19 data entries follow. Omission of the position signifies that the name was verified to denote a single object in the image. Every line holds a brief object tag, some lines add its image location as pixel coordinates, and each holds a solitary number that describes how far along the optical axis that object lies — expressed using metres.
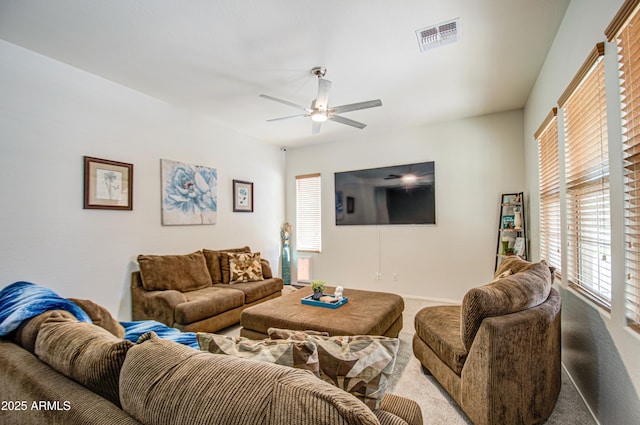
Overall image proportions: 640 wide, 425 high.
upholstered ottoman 2.31
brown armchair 1.59
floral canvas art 3.71
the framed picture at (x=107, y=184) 2.93
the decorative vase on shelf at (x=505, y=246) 3.86
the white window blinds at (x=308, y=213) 5.64
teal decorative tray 2.78
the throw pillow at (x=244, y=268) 3.99
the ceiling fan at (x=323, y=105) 2.68
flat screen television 4.57
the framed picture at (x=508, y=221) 3.86
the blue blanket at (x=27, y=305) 1.26
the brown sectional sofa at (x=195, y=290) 2.94
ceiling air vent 2.26
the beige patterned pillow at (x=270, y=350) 0.89
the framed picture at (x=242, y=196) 4.72
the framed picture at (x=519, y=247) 3.60
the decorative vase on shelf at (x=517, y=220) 3.71
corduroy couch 0.58
